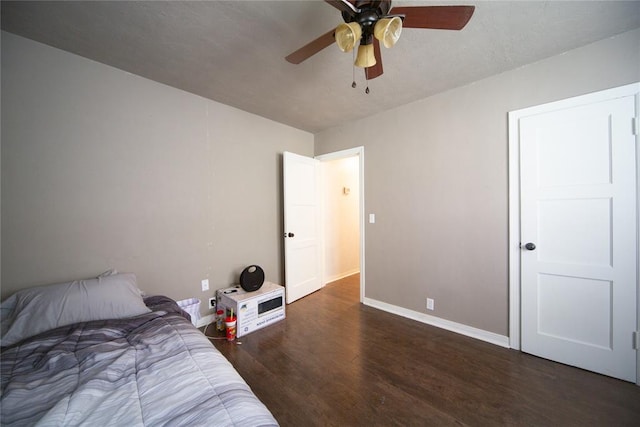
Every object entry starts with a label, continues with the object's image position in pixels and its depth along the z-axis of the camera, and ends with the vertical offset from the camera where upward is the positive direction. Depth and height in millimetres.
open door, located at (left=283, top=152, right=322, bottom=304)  3170 -233
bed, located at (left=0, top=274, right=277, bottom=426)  823 -714
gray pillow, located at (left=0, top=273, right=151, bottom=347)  1402 -612
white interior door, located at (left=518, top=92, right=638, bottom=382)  1694 -231
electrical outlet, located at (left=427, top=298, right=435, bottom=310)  2578 -1071
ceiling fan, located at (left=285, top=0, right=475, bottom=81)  1125 +961
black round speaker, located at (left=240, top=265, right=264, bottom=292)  2588 -771
